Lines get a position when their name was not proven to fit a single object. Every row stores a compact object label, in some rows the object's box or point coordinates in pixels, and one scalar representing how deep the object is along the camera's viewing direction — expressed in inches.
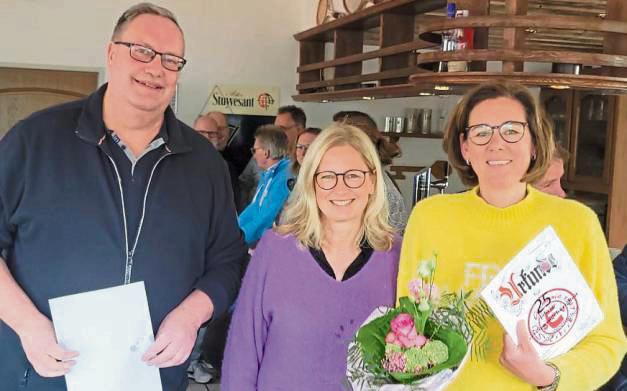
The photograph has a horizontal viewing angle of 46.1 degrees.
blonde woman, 69.5
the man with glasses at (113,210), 65.6
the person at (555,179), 111.2
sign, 229.8
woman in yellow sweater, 58.9
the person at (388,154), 113.9
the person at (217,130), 200.8
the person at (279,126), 198.2
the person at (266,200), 154.0
